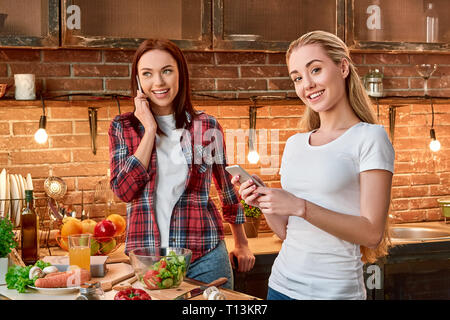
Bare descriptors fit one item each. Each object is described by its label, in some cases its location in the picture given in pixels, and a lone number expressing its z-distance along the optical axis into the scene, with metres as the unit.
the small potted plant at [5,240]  2.00
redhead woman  2.12
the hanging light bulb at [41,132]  2.69
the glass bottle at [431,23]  3.38
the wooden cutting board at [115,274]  1.78
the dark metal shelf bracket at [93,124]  2.98
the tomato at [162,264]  1.72
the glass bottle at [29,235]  2.37
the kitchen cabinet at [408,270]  2.88
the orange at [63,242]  2.39
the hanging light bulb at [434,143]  3.27
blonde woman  1.49
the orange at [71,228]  2.37
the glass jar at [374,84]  3.23
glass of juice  1.93
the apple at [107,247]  2.31
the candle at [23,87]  2.76
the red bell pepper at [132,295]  1.54
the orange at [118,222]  2.57
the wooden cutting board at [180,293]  1.63
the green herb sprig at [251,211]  3.06
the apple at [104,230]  2.32
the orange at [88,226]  2.44
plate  1.73
